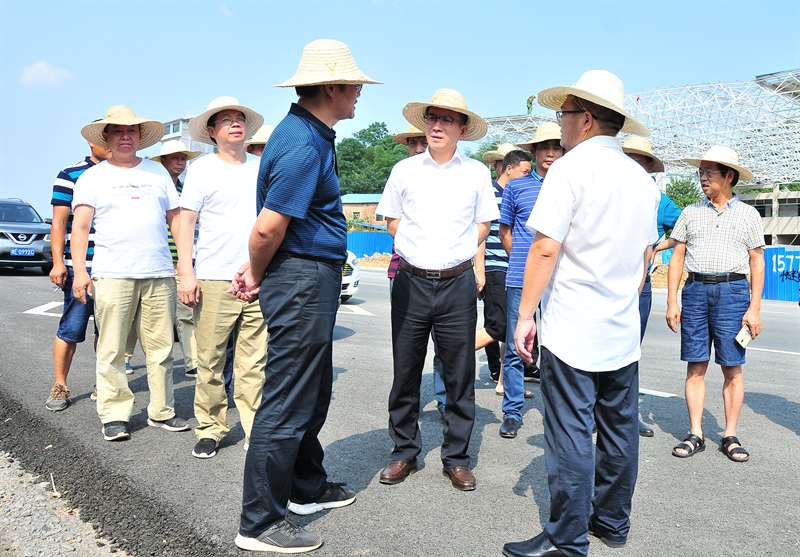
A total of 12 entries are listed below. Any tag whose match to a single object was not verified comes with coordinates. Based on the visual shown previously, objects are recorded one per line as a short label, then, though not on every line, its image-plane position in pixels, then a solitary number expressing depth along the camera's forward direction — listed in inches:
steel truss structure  2524.6
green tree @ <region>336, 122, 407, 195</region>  3754.9
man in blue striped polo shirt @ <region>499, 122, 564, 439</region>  203.3
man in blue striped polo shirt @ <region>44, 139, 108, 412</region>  209.5
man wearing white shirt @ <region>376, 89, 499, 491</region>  164.2
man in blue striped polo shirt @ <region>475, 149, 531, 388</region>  232.7
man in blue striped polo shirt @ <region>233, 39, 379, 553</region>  119.2
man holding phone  188.2
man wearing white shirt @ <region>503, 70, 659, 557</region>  121.3
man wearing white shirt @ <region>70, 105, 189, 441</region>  188.5
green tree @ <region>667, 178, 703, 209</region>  2878.9
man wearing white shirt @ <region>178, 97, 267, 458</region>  177.3
